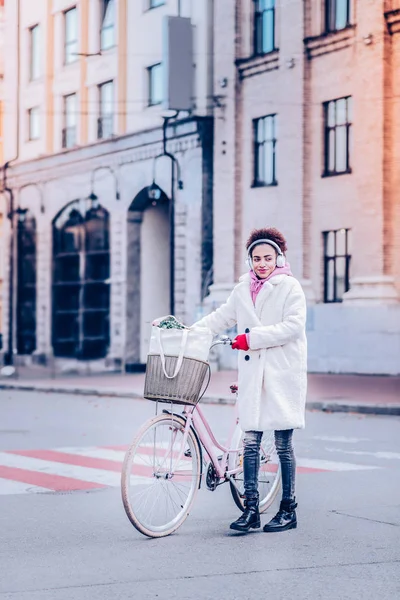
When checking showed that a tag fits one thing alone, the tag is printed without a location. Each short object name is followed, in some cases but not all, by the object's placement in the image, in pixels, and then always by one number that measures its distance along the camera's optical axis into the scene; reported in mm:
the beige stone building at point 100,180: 33062
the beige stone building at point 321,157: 27406
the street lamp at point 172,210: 33250
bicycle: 6852
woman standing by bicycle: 7117
